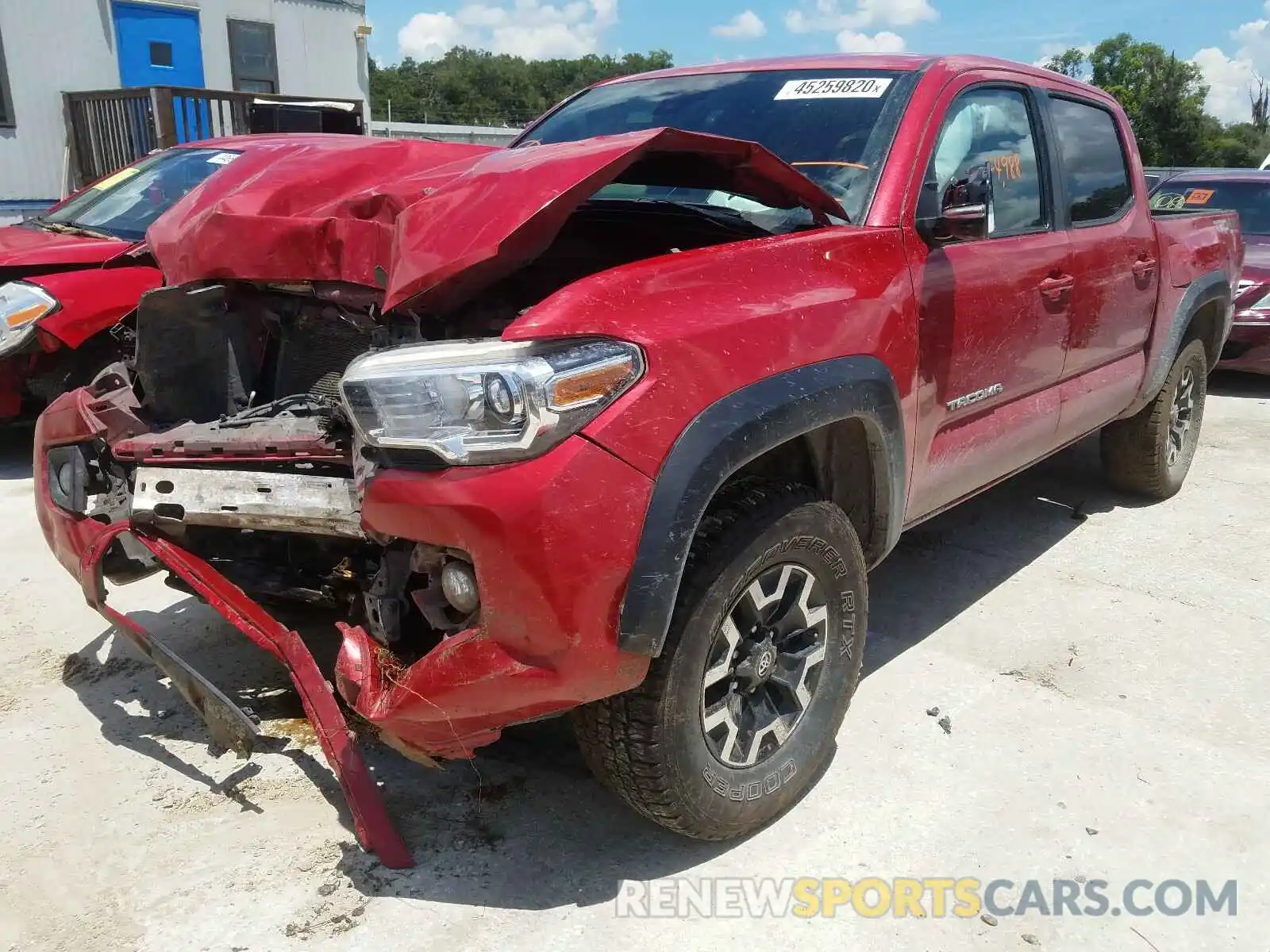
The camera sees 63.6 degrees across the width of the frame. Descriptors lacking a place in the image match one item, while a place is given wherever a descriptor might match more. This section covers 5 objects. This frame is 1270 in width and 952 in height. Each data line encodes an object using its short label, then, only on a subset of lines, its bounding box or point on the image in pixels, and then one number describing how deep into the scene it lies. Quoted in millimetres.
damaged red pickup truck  2016
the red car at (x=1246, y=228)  7566
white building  11102
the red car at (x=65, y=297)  5062
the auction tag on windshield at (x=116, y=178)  6566
